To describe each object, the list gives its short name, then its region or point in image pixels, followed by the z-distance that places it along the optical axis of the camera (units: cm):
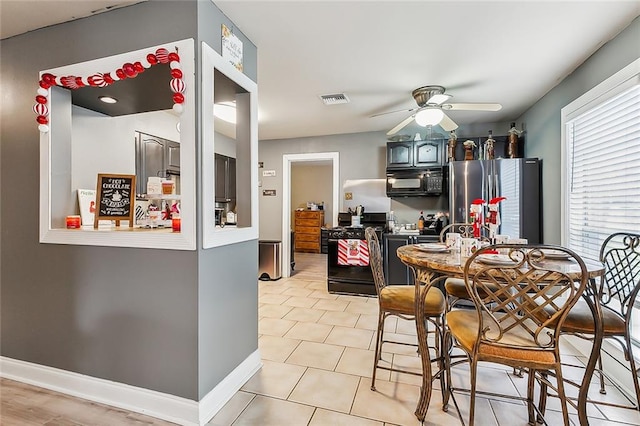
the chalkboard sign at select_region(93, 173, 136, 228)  203
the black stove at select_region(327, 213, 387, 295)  420
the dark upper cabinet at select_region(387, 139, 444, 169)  427
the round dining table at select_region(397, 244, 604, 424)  146
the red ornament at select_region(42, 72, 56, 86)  198
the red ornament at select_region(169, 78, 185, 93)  167
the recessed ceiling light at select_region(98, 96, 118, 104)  221
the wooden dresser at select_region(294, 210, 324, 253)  826
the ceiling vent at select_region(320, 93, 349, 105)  330
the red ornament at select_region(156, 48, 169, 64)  171
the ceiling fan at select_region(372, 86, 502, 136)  280
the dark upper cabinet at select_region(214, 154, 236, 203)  450
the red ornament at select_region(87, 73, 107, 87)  188
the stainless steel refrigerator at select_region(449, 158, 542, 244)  343
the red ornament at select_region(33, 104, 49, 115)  197
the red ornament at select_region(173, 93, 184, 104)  168
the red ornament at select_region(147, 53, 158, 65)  173
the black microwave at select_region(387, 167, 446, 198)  428
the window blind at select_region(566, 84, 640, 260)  208
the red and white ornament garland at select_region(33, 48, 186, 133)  168
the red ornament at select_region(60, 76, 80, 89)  195
